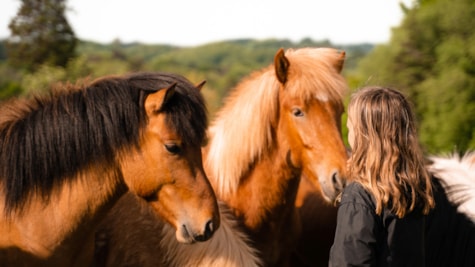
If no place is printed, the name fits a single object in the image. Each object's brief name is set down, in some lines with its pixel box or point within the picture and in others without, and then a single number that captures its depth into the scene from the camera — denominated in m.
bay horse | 2.97
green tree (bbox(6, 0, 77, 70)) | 24.89
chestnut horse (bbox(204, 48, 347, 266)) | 3.80
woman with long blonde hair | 2.47
